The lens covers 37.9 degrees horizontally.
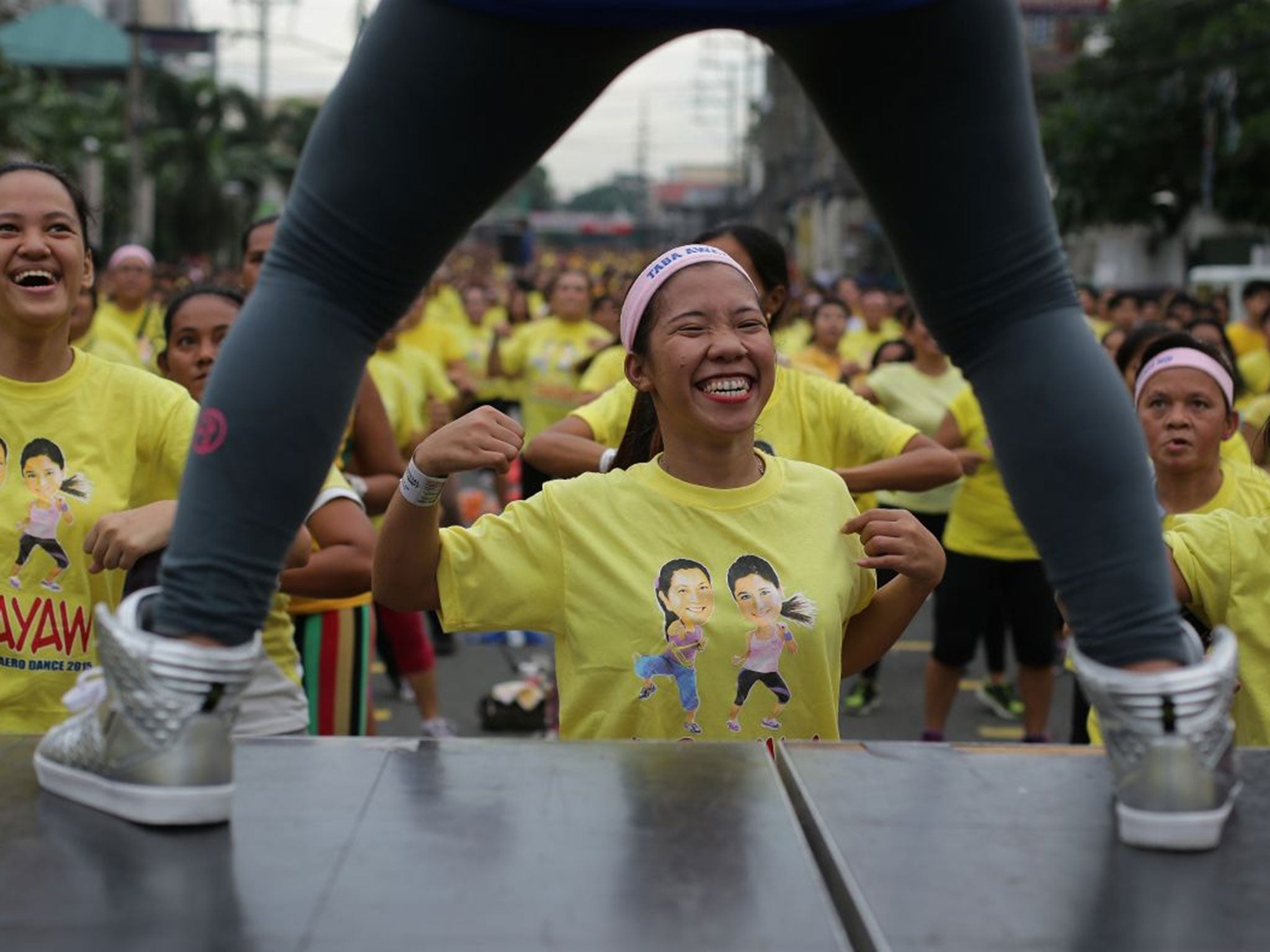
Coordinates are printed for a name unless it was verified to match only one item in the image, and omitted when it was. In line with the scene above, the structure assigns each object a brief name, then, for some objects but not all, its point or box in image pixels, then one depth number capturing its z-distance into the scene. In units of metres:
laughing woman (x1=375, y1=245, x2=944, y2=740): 3.21
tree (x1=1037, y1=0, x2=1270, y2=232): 32.31
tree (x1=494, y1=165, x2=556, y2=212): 150.62
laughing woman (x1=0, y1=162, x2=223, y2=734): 3.42
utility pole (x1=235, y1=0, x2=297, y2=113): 59.72
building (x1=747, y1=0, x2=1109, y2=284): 59.41
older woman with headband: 4.76
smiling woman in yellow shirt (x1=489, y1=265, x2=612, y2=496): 12.24
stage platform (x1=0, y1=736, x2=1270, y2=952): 2.03
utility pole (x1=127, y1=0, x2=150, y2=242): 35.12
